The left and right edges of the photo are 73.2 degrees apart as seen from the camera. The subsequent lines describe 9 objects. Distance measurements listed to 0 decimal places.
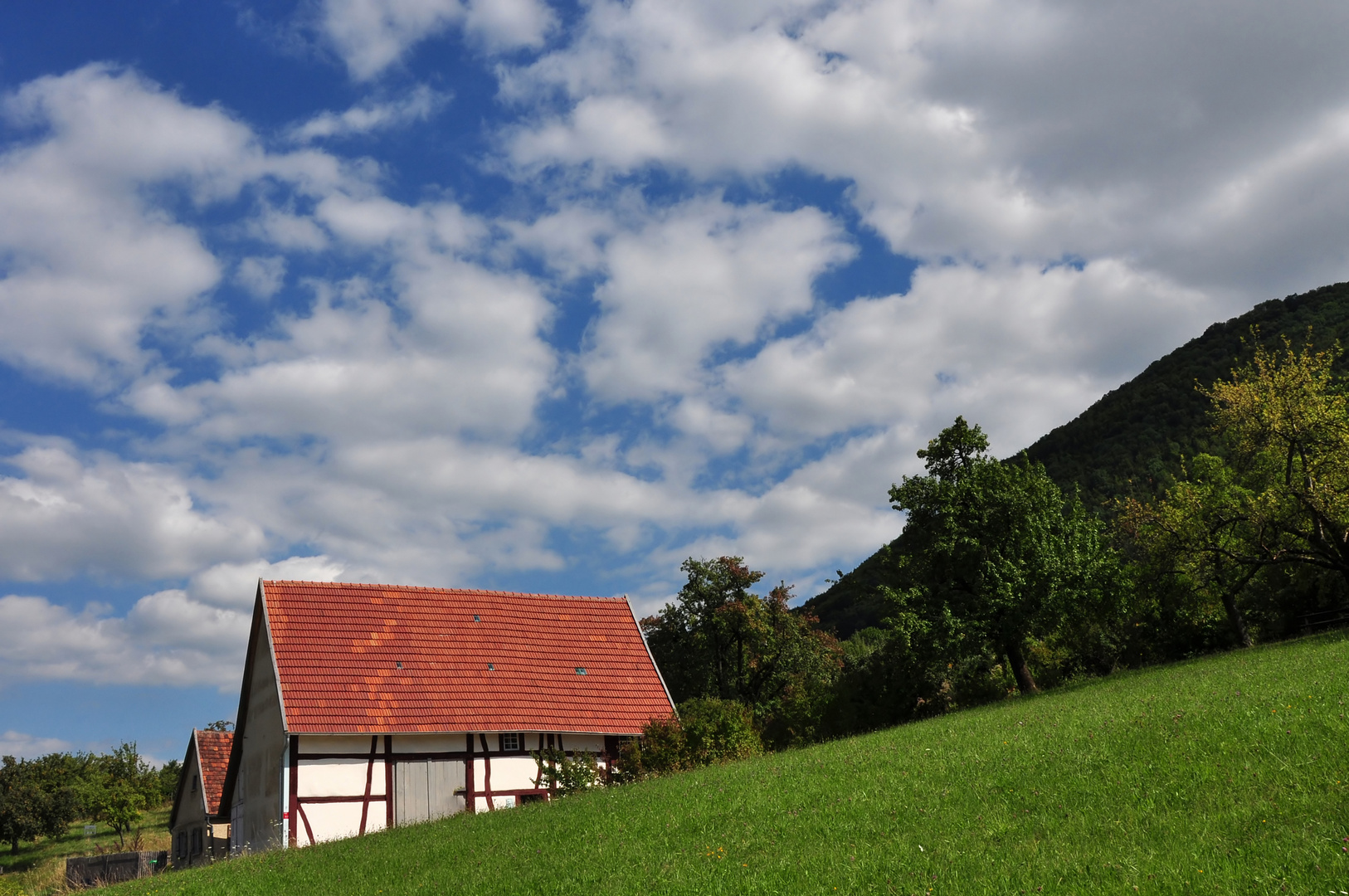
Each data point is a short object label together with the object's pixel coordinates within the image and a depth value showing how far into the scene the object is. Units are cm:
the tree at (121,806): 5272
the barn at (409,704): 2597
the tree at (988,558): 3159
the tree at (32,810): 5609
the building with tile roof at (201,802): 3381
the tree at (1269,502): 3044
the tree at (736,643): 4084
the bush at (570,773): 2509
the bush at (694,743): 2638
